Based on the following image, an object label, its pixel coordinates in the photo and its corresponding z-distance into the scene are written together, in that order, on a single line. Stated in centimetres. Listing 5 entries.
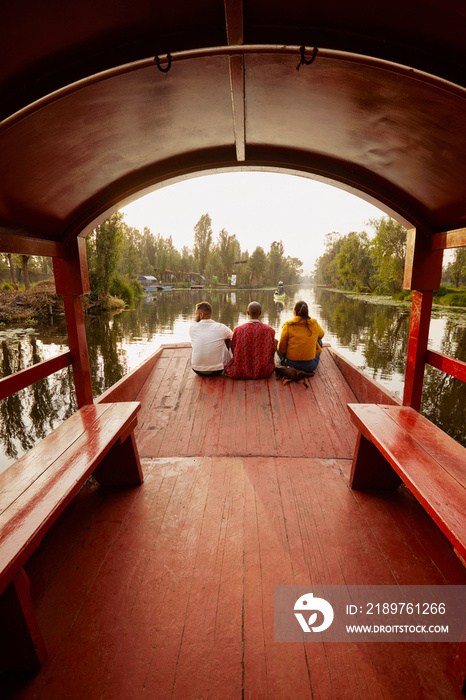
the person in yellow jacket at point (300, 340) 466
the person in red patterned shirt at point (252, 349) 465
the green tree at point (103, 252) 2425
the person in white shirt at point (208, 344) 473
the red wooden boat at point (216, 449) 139
